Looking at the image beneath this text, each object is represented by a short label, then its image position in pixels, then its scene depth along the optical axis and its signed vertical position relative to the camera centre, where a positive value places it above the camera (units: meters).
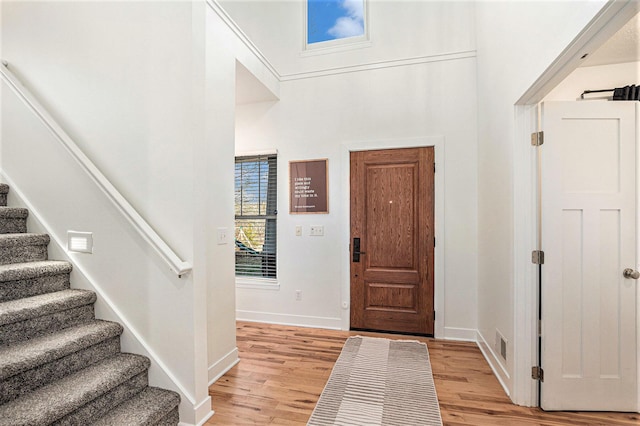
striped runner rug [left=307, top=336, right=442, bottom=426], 1.98 -1.35
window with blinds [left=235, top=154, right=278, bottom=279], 3.89 -0.05
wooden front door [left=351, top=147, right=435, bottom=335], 3.40 -0.33
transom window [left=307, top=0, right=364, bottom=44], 3.79 +2.41
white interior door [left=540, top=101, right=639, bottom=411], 2.01 -0.30
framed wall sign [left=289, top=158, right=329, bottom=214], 3.67 +0.29
